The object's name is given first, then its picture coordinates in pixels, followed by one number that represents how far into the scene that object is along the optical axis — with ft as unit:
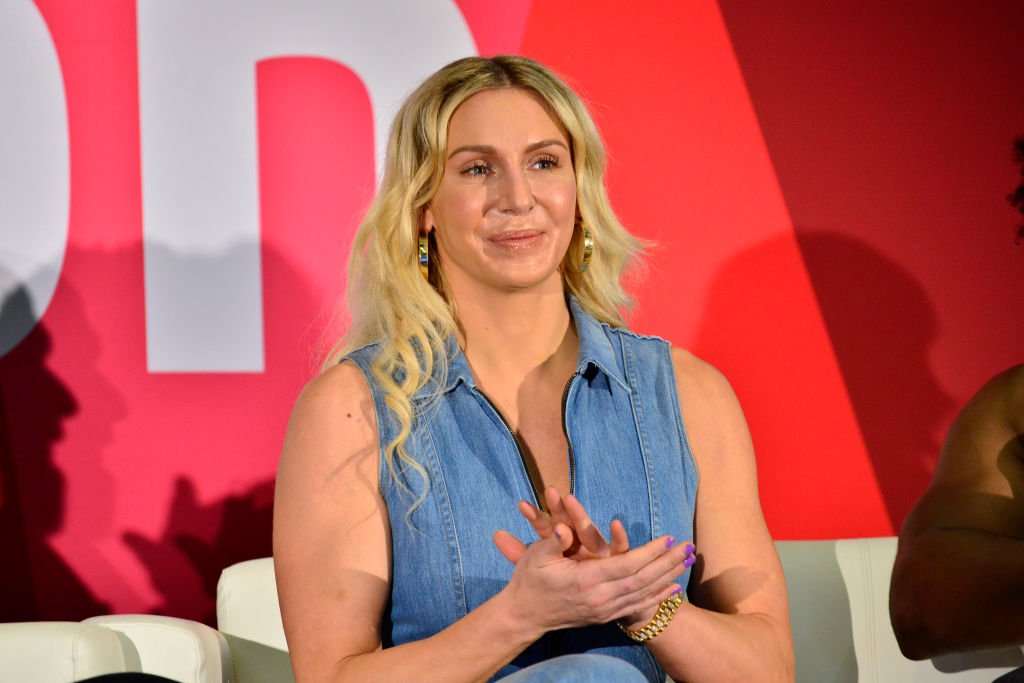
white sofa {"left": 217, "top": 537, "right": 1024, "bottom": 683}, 16.25
